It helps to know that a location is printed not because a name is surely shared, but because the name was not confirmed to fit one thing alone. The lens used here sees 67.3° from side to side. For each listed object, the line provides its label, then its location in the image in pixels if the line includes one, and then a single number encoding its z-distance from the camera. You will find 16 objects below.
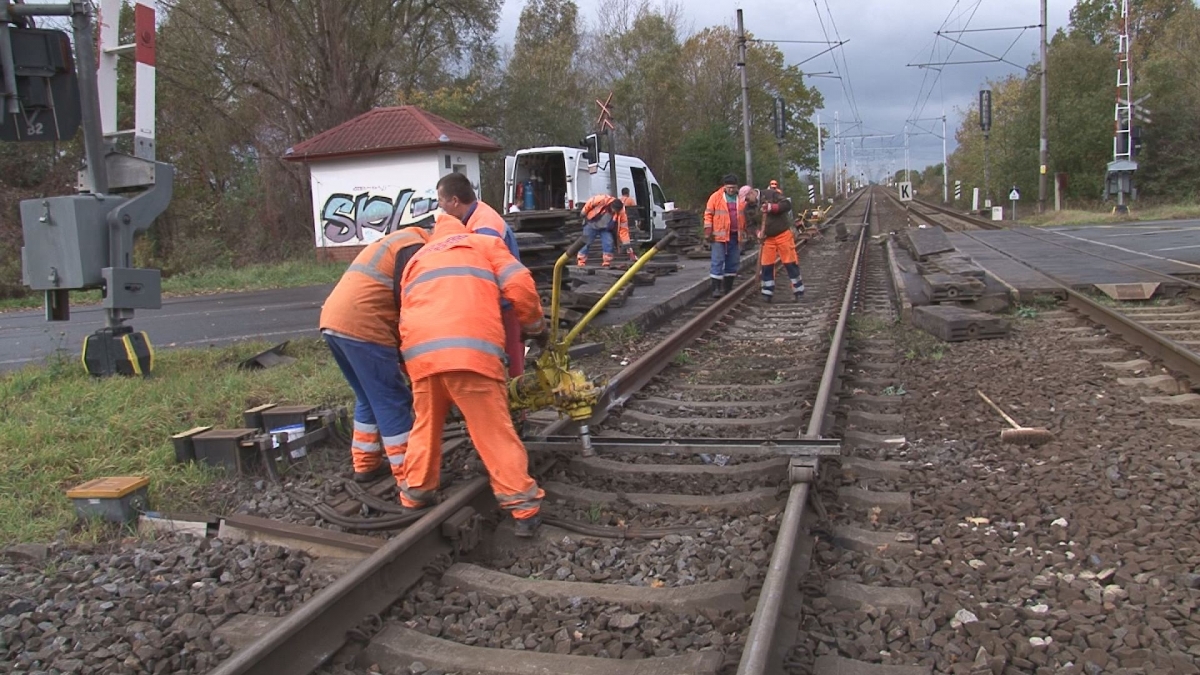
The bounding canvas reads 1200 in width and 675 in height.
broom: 5.05
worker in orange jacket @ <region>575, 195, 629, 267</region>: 15.96
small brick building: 22.62
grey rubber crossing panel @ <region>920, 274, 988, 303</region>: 9.85
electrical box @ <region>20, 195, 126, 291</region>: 6.71
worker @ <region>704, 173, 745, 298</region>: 12.87
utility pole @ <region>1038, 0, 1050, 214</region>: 31.53
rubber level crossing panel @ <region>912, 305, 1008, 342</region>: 8.47
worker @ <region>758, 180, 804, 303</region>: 12.03
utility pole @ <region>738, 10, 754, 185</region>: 27.71
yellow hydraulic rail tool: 4.87
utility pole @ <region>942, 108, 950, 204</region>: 71.56
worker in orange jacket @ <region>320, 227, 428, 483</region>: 4.47
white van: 22.00
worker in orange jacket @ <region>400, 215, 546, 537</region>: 3.88
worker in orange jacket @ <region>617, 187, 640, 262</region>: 18.75
